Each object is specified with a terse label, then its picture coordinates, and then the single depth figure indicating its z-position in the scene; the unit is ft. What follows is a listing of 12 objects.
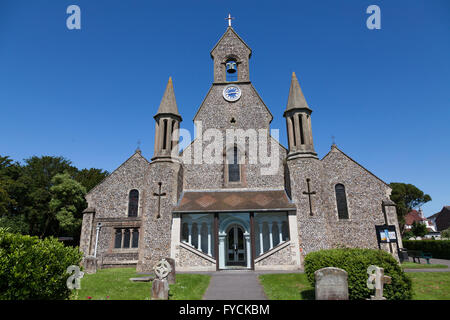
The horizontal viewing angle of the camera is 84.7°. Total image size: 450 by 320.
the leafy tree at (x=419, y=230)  134.62
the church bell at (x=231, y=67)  81.00
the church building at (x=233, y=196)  56.03
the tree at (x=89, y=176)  120.57
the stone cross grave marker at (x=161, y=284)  27.81
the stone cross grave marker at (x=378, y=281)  24.38
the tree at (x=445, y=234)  113.13
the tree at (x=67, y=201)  91.61
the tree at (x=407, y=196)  161.58
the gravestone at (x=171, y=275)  38.86
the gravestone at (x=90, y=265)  55.16
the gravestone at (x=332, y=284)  24.73
